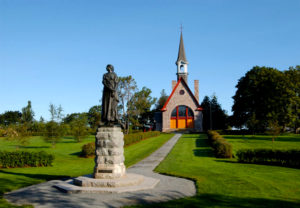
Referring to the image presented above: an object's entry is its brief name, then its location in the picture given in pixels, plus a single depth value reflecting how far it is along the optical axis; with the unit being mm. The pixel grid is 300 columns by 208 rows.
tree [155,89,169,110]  91138
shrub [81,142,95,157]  21406
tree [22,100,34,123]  79112
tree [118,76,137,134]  44094
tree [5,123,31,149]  22031
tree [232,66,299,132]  36922
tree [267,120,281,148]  25031
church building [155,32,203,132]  51281
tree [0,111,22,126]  98369
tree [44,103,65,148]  28083
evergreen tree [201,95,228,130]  61981
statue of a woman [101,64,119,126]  10773
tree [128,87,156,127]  45375
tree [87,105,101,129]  72869
